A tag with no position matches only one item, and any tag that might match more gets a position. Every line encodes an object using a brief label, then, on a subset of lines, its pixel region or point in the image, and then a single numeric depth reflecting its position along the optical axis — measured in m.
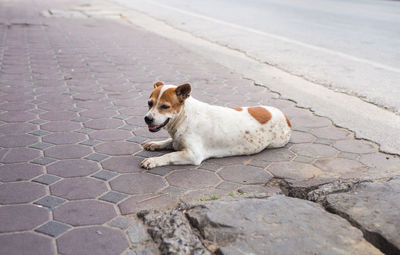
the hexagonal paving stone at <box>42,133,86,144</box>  4.32
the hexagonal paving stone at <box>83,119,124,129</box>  4.79
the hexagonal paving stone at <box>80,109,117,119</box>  5.11
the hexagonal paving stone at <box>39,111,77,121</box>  4.96
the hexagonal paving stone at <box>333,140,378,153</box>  4.31
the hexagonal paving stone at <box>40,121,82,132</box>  4.64
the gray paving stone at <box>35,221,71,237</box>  2.74
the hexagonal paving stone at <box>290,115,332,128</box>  5.04
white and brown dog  3.83
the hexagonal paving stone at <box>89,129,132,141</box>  4.47
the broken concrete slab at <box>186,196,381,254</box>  2.57
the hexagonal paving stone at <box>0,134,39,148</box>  4.17
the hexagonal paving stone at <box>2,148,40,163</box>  3.83
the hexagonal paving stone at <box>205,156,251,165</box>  3.99
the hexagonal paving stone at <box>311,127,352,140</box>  4.68
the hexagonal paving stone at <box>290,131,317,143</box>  4.56
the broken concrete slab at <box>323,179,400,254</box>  2.70
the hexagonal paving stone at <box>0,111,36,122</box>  4.86
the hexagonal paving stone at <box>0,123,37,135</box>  4.48
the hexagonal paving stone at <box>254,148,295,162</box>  4.12
